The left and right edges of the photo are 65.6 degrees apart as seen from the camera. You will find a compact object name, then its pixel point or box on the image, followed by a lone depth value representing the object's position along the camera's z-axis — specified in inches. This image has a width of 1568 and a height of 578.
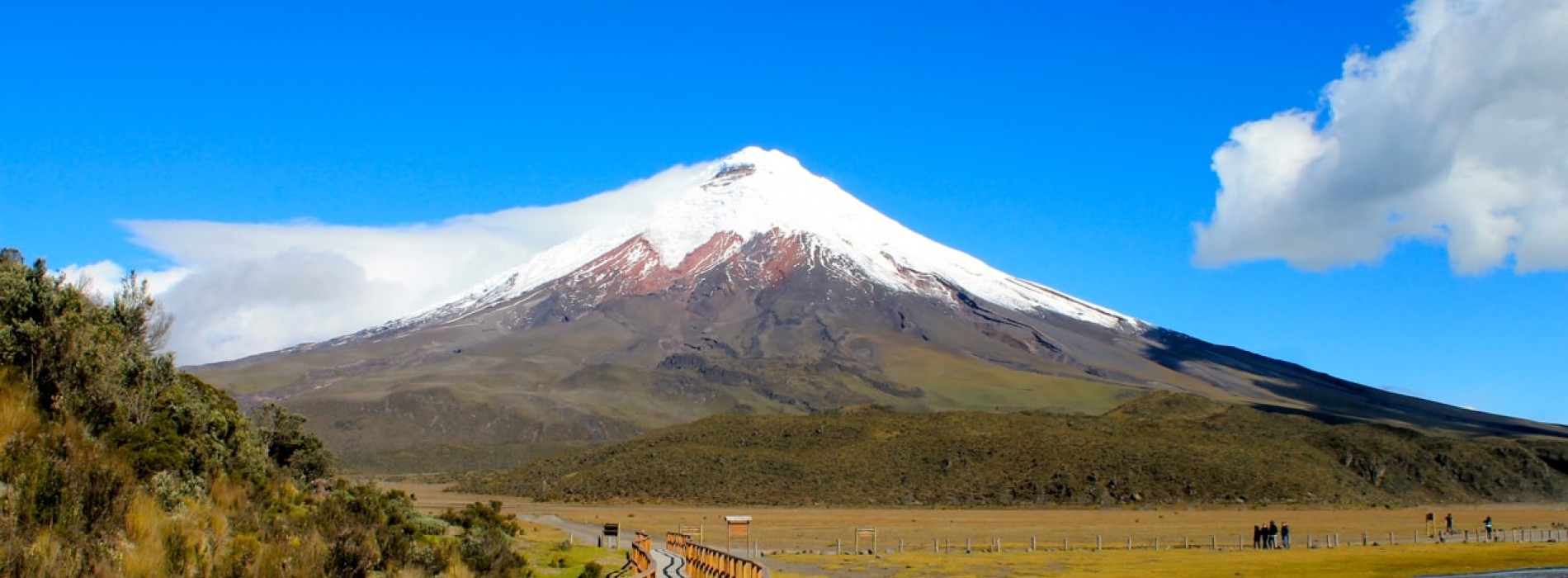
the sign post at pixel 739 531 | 2074.1
